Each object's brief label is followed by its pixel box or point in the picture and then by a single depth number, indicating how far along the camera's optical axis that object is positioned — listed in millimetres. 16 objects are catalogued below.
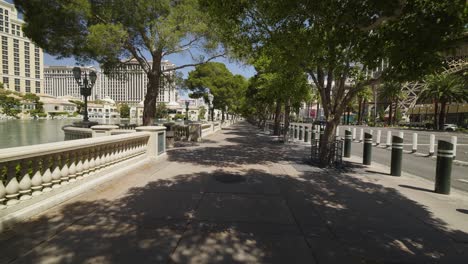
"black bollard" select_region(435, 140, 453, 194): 5879
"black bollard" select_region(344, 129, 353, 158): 11159
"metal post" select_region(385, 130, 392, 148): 15766
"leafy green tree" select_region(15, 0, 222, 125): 10211
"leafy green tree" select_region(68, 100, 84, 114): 83088
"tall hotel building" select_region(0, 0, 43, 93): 105875
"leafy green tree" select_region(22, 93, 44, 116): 69856
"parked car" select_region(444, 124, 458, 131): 42141
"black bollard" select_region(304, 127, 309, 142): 17562
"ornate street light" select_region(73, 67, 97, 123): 11758
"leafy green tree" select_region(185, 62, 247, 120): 29127
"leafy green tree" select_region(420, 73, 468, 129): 40500
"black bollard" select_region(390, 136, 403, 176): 7715
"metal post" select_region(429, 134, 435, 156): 12302
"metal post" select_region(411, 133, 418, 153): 13348
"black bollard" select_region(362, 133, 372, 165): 9430
